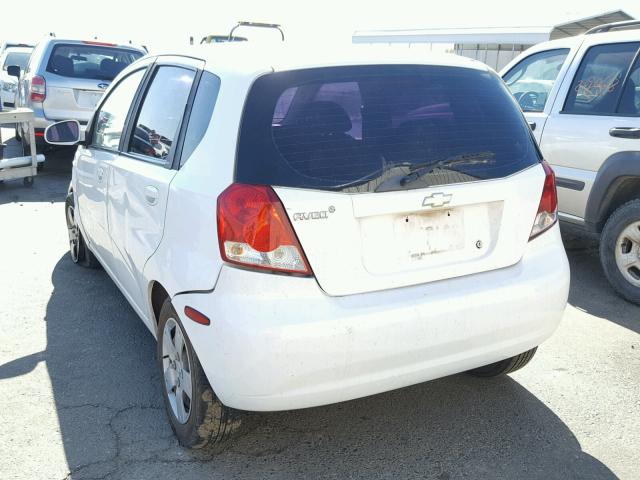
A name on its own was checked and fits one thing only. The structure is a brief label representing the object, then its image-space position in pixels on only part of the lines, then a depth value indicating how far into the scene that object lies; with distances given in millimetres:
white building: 17516
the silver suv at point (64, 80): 9320
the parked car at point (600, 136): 4812
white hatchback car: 2453
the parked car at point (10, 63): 14656
